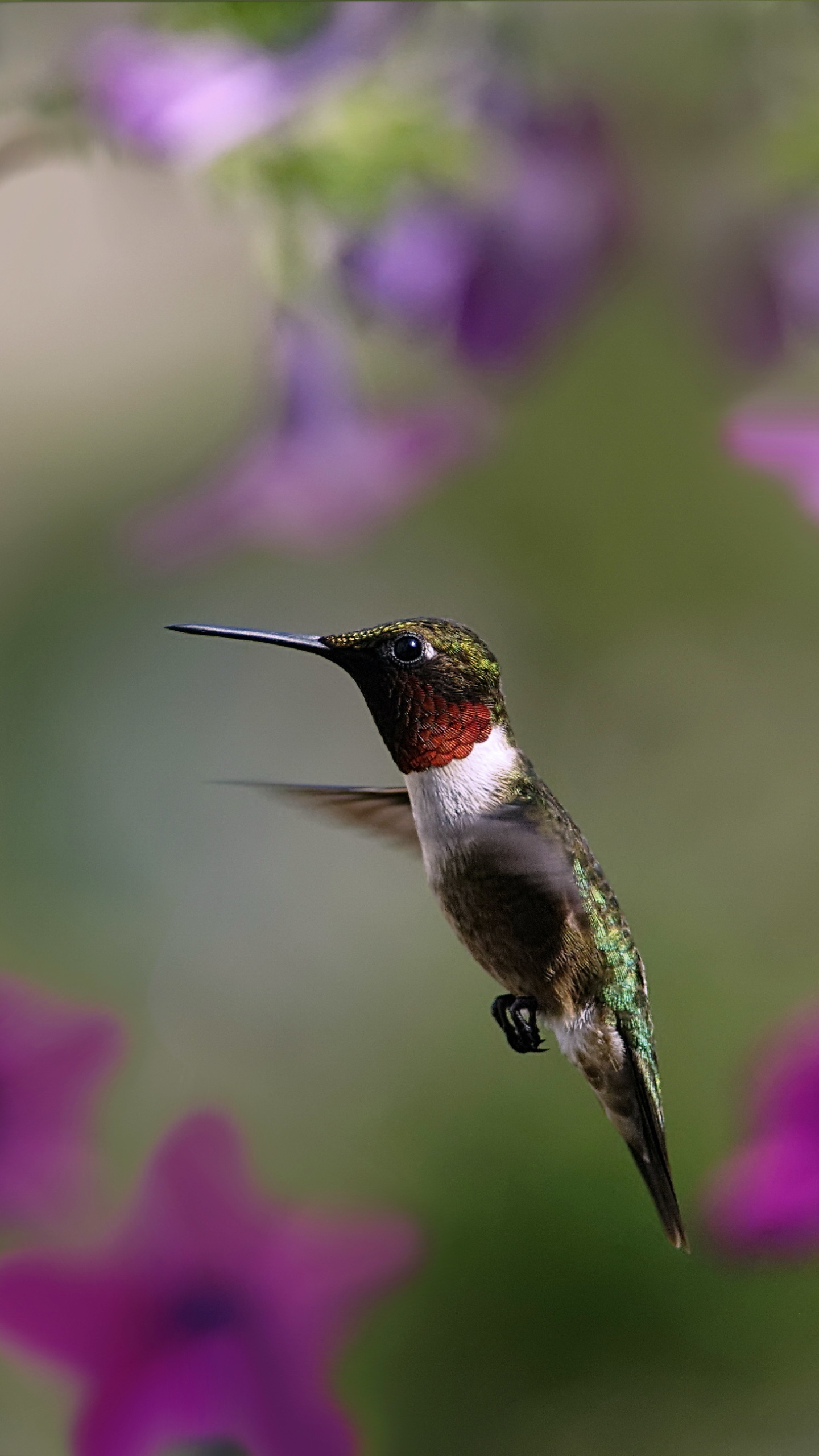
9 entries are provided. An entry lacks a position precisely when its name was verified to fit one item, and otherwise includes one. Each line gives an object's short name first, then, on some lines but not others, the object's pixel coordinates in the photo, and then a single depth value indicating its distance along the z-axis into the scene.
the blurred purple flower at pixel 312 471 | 2.72
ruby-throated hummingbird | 2.46
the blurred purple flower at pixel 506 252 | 2.79
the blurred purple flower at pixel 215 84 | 2.58
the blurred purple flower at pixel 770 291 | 2.89
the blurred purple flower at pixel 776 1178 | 2.52
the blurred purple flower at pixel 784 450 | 2.53
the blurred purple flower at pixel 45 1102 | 2.59
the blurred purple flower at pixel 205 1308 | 2.55
